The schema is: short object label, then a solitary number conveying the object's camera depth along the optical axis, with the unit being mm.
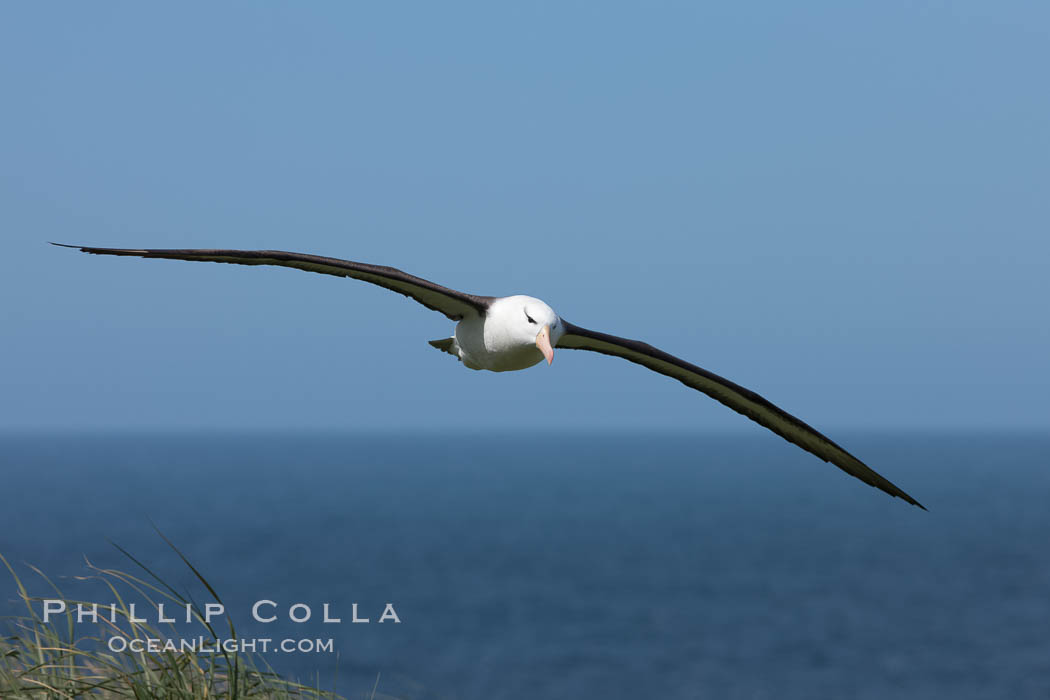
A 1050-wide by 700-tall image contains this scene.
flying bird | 15398
